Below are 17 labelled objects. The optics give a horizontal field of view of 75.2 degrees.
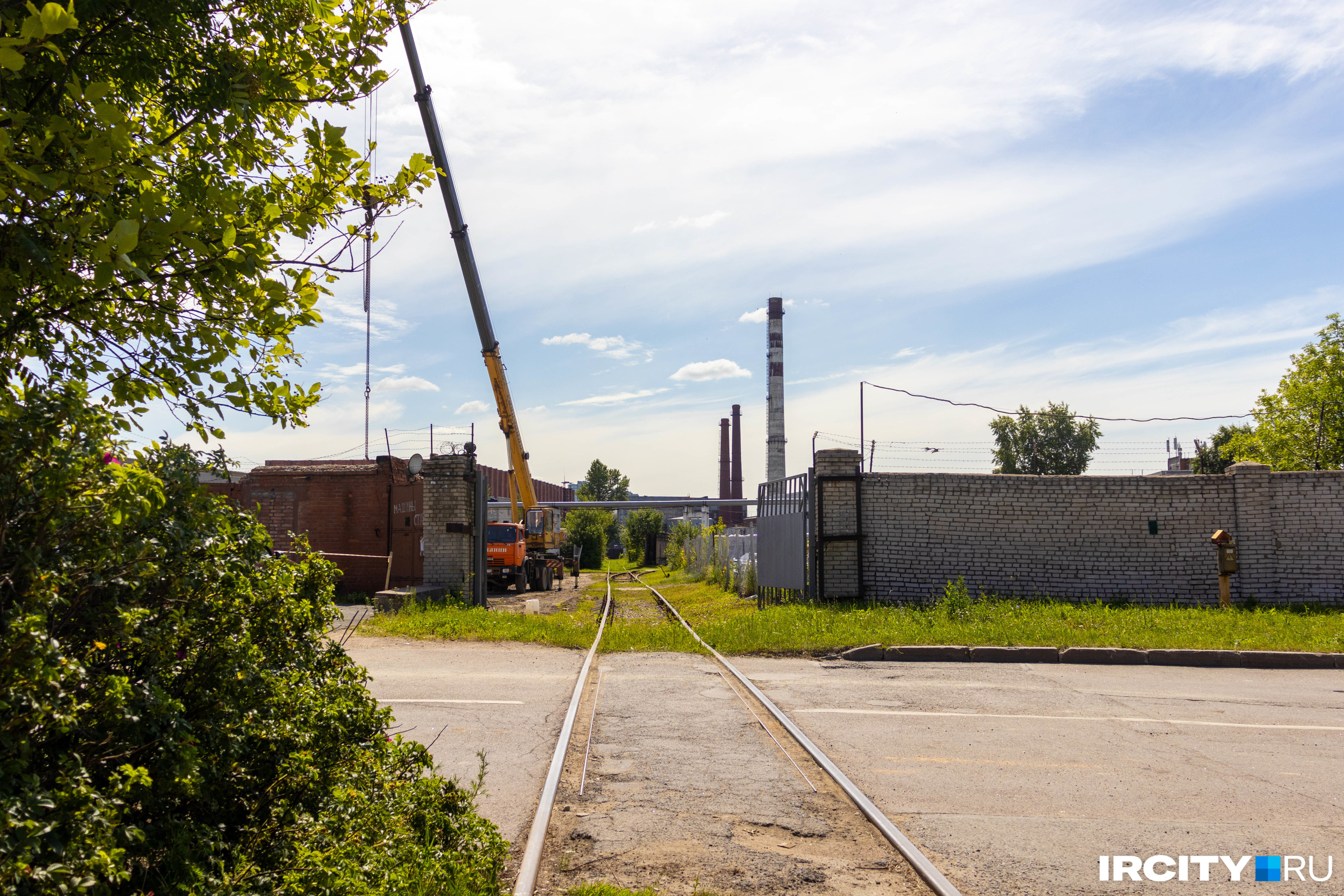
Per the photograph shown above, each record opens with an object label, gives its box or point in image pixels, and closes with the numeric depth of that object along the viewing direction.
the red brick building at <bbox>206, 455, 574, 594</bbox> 21.80
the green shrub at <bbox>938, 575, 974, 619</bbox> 14.16
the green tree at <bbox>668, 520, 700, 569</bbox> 38.62
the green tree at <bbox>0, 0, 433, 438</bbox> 2.46
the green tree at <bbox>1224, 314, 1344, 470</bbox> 26.94
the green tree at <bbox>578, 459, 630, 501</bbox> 104.19
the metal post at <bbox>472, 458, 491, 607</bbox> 17.33
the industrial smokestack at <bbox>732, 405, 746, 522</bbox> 63.06
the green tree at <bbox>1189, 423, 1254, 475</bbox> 32.90
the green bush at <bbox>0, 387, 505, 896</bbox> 2.32
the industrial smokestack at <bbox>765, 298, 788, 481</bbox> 49.06
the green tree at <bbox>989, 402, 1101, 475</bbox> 71.69
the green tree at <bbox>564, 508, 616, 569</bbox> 54.22
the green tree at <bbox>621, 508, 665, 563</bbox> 57.94
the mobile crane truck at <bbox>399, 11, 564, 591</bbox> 18.69
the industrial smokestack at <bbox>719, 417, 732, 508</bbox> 64.06
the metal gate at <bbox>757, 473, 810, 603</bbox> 16.59
